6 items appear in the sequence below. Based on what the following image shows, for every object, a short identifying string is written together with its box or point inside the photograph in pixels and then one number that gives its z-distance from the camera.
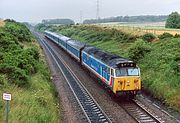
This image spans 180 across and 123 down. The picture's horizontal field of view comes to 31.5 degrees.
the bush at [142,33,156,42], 46.31
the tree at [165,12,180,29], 74.44
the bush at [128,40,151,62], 36.88
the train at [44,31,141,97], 24.84
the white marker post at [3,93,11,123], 14.28
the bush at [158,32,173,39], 43.16
